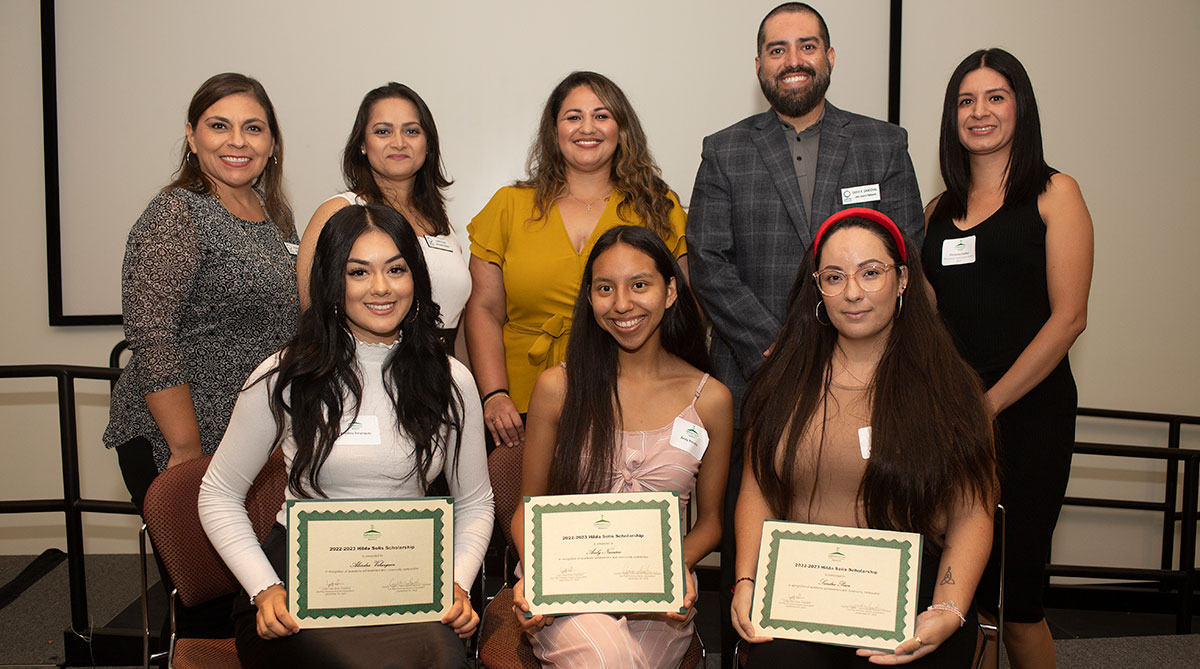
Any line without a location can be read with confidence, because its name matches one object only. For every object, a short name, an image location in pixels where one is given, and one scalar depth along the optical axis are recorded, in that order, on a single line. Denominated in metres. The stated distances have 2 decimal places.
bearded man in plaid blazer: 2.80
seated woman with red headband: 2.10
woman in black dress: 2.69
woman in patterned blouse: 2.51
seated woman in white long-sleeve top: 2.11
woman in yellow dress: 2.98
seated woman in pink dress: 2.37
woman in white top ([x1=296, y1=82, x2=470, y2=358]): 2.93
